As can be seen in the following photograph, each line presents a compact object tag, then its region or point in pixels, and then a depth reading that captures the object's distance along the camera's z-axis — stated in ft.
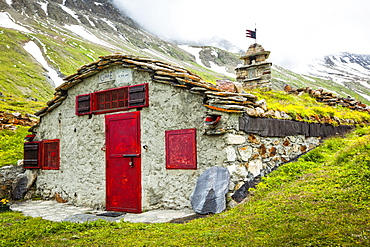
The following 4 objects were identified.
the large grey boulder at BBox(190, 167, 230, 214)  21.66
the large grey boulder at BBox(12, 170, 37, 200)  33.76
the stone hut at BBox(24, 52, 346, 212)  23.53
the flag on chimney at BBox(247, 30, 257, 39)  51.55
